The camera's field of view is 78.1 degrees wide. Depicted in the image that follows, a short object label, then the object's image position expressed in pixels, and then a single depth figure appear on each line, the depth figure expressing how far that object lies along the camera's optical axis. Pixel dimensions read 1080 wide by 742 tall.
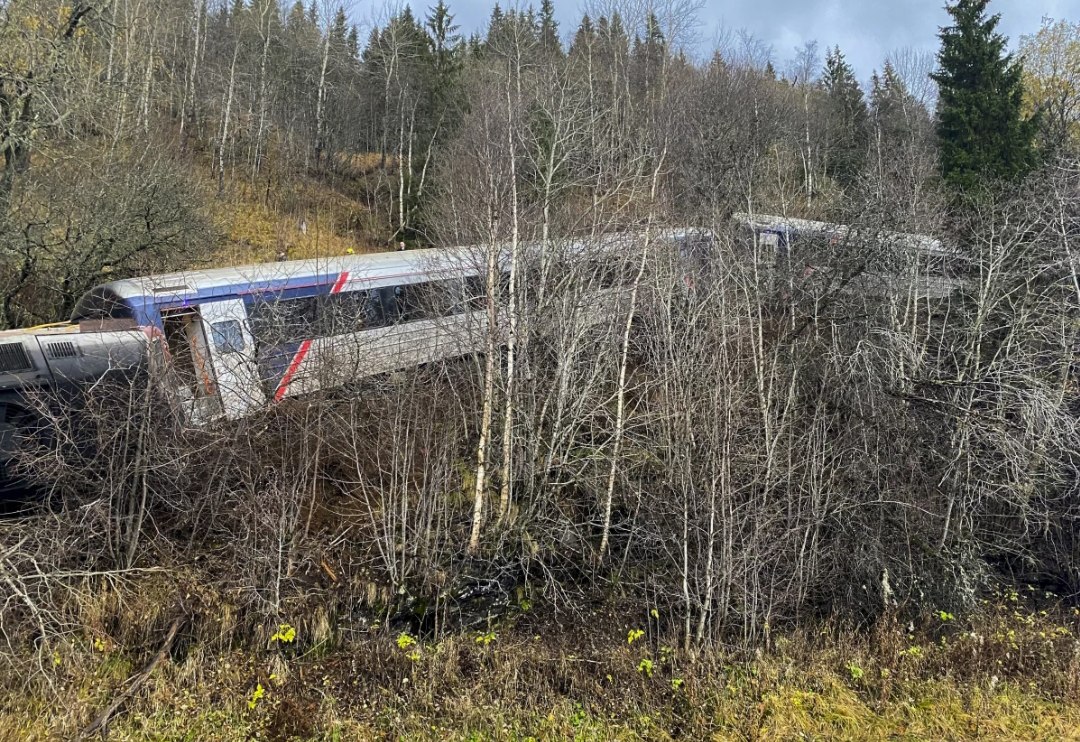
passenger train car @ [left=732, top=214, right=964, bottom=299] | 9.52
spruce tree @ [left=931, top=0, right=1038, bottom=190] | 18.28
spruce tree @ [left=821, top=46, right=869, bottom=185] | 26.05
